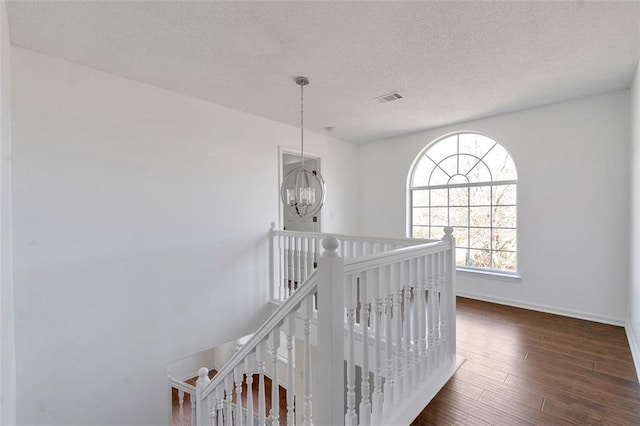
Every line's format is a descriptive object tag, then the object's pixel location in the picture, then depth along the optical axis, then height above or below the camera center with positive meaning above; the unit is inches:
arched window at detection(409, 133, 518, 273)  165.6 +7.9
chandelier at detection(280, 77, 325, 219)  117.5 +7.2
